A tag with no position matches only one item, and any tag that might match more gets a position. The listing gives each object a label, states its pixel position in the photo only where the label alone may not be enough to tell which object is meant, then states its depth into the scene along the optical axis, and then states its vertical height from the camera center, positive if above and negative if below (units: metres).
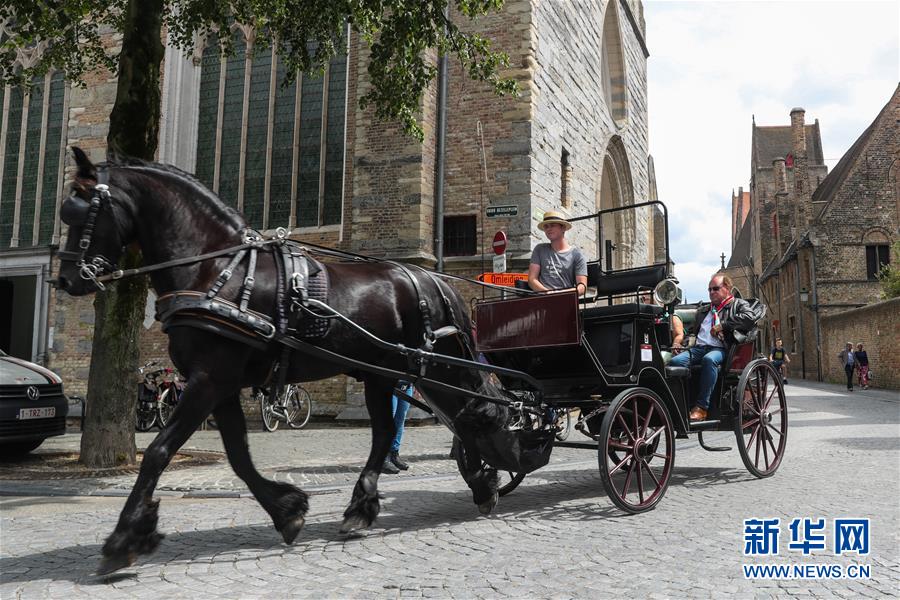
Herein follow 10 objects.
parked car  7.78 -0.50
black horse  3.59 +0.23
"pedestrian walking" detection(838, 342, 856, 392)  24.56 +0.15
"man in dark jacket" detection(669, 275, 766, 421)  6.30 +0.34
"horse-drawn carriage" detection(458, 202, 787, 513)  5.00 -0.02
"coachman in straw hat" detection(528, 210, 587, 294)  5.63 +0.80
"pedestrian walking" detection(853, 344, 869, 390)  24.80 +0.19
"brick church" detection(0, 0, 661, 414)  14.34 +4.50
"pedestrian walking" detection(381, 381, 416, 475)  7.18 -0.89
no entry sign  12.19 +2.01
